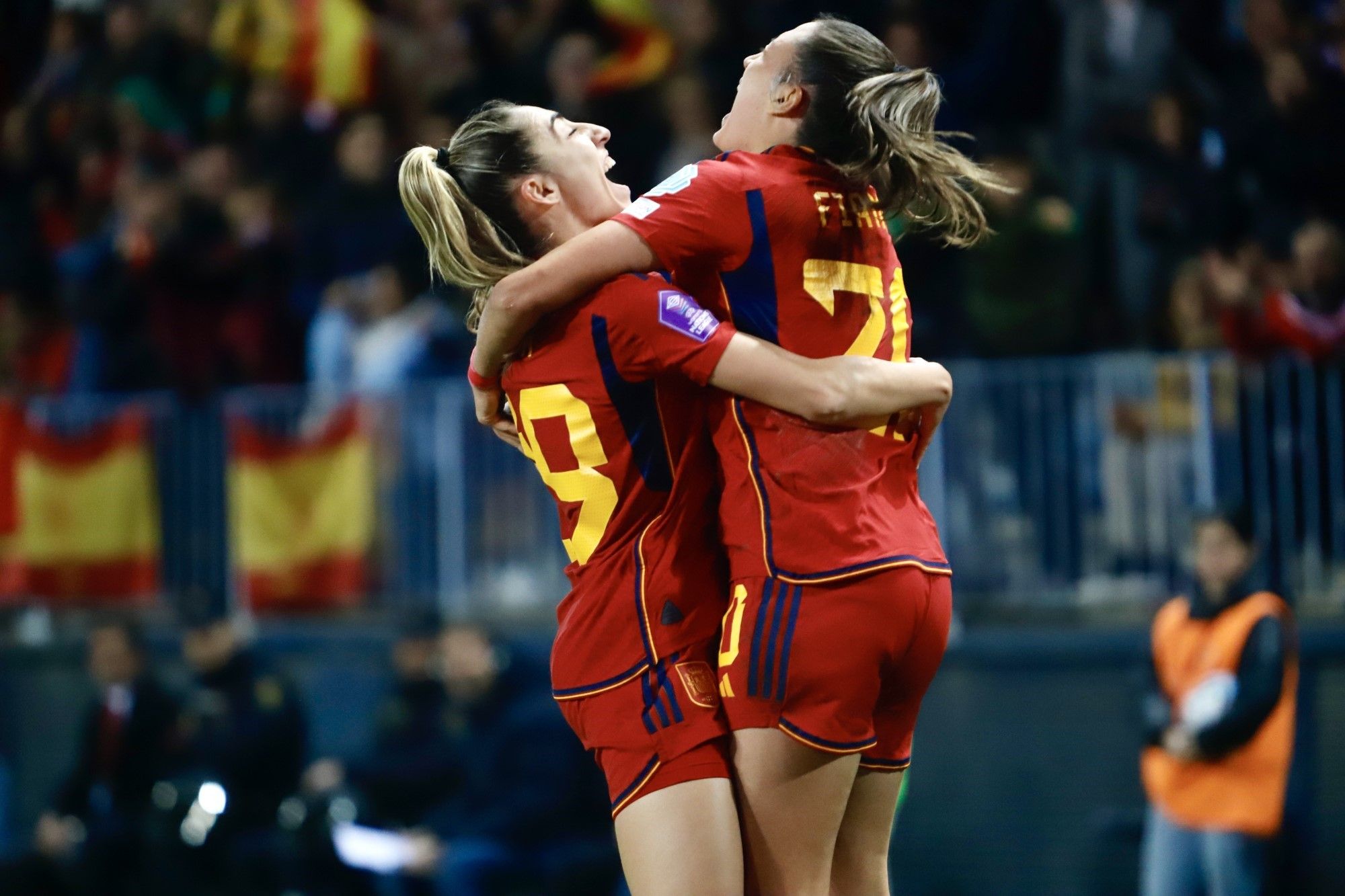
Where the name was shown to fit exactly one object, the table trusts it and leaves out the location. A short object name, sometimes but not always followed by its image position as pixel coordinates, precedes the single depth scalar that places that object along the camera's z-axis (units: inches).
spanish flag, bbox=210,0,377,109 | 813.2
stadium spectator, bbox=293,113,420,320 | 746.8
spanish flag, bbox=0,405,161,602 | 735.1
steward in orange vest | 511.2
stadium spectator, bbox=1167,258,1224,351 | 583.5
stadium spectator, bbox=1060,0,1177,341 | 622.5
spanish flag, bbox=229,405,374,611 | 687.1
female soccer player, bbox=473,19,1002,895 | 236.7
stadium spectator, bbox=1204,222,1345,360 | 560.1
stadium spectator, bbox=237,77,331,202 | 805.2
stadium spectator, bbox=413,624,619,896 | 566.9
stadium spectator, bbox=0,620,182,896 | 653.9
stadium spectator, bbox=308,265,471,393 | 701.9
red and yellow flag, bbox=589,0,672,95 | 715.4
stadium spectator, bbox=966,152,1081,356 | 611.2
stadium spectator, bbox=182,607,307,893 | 622.8
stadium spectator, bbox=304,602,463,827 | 608.1
